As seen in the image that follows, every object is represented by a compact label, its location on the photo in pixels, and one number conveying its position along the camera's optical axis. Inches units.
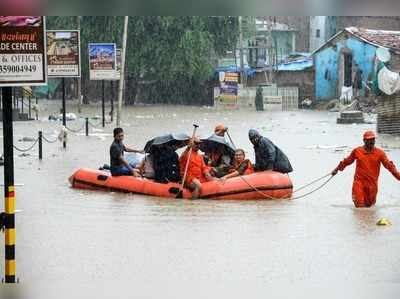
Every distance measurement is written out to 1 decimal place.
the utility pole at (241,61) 2417.6
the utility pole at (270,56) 2444.0
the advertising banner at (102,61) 1453.2
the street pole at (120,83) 1590.8
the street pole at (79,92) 2021.4
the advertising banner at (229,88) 2369.6
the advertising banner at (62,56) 1167.0
